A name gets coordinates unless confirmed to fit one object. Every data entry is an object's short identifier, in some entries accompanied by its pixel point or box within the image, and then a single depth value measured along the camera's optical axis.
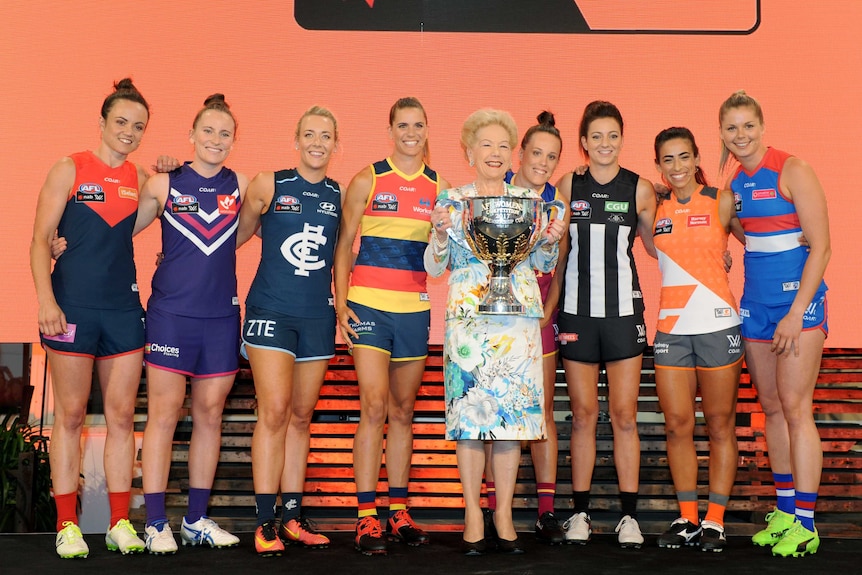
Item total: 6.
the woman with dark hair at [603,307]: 3.29
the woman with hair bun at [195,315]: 3.10
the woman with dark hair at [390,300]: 3.18
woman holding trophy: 2.86
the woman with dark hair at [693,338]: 3.25
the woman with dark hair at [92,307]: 3.03
